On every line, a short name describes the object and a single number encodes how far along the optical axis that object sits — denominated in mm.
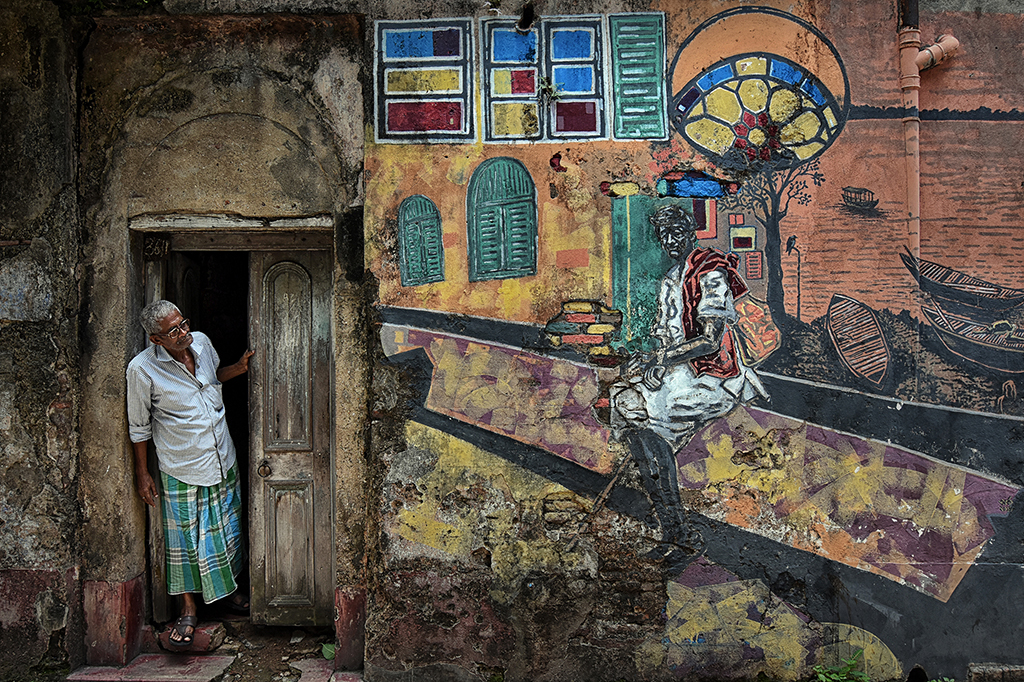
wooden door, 3568
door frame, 3324
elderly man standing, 3238
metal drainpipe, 3131
